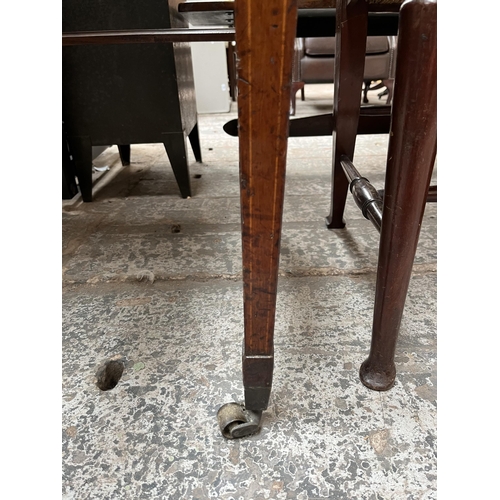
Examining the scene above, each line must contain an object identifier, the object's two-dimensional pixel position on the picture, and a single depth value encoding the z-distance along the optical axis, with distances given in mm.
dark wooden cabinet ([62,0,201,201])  1396
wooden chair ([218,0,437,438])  382
